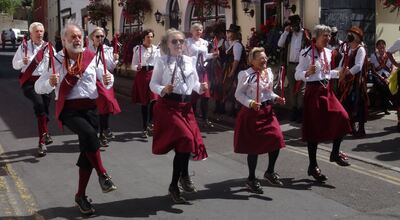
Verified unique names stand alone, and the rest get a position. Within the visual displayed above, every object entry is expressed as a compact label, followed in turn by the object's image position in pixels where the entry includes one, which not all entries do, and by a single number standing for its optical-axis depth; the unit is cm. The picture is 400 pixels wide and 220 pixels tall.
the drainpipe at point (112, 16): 2281
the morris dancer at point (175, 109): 541
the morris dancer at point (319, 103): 618
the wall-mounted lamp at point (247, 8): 1344
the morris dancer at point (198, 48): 941
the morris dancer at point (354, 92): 851
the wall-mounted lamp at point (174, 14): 1788
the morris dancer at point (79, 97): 520
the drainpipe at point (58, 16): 3429
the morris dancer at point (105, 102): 844
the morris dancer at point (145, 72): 937
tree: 5203
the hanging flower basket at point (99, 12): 2259
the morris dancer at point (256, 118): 583
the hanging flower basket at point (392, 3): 999
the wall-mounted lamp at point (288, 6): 1204
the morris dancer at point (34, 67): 802
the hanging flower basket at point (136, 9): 1930
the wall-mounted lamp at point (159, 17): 1842
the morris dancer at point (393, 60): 866
